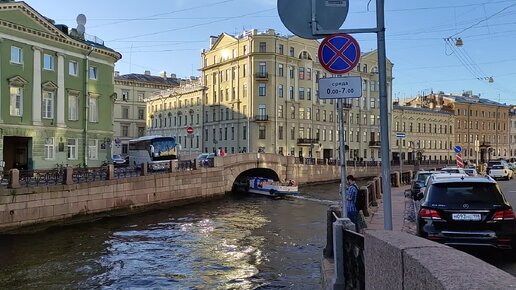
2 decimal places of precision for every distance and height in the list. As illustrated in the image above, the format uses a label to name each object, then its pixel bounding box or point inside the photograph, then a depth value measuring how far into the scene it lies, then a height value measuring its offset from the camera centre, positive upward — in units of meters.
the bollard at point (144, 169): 31.19 -0.94
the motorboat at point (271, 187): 38.59 -2.75
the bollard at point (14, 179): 21.48 -1.07
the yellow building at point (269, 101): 67.06 +7.89
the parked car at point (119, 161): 51.85 -0.72
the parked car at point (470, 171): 26.52 -1.02
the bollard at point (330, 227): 9.57 -1.56
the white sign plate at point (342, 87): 5.90 +0.83
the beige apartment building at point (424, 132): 87.88 +4.05
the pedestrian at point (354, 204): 11.71 -1.31
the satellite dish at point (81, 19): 42.94 +12.24
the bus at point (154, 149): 44.72 +0.53
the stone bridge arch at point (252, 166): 41.78 -1.15
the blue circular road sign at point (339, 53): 5.87 +1.26
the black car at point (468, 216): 8.59 -1.14
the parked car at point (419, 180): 23.20 -1.40
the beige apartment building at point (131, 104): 83.12 +9.05
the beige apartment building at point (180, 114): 79.75 +7.30
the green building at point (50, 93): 32.41 +4.67
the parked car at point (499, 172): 43.62 -1.75
